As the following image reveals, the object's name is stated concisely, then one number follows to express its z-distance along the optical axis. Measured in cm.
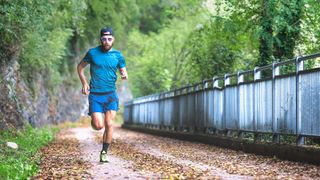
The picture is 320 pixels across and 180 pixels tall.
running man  1053
